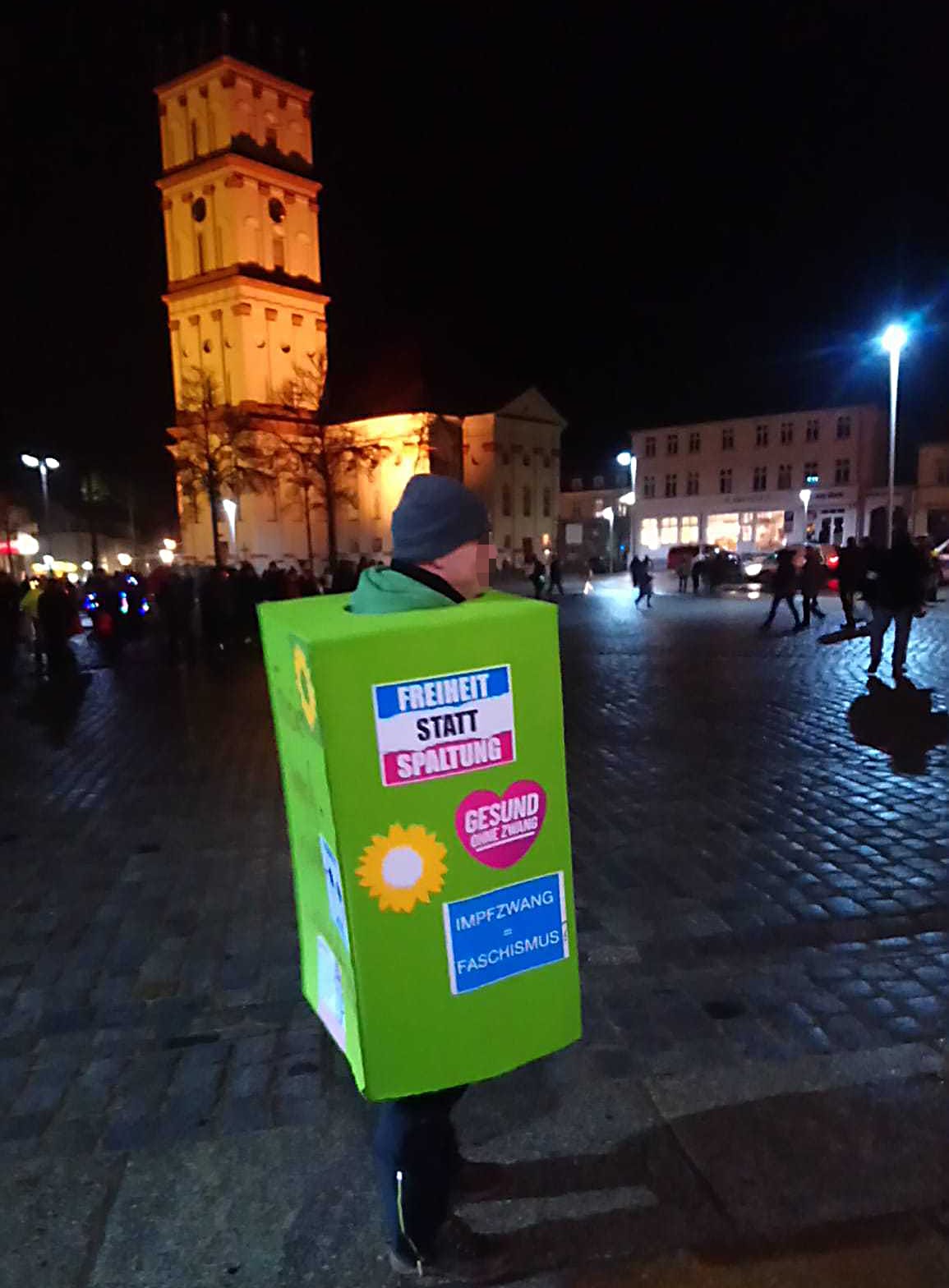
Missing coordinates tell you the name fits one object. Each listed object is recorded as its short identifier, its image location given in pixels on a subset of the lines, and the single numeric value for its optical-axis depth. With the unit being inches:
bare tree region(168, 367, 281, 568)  2114.9
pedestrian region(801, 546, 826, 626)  785.6
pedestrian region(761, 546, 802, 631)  773.9
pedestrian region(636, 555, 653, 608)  1110.3
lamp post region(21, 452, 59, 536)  1642.1
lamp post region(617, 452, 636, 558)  1765.5
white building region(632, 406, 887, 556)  2524.6
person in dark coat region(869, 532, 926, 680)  452.4
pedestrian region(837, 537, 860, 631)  716.7
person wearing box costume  83.7
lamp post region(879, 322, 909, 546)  820.6
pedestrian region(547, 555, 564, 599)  1390.3
